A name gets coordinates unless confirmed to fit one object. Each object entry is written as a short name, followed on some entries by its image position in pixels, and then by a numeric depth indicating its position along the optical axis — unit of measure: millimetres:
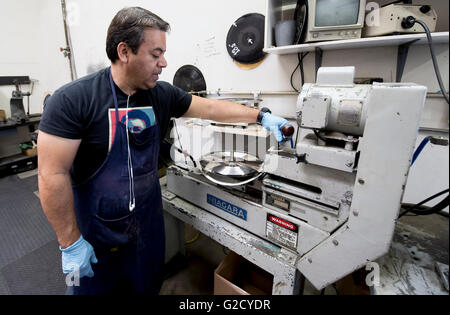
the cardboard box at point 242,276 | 1251
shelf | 1084
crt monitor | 1158
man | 802
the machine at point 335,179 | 574
